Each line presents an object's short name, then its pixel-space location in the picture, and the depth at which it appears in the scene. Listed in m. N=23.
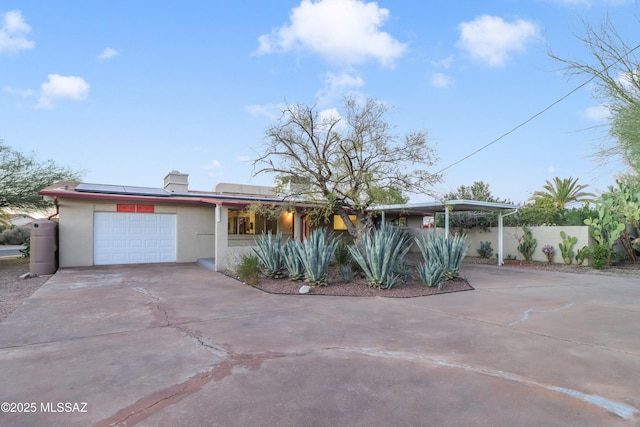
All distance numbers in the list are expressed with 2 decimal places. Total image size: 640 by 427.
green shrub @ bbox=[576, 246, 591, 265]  13.65
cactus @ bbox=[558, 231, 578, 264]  14.30
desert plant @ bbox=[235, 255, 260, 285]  9.47
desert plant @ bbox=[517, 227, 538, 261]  15.68
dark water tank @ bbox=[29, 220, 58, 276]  11.03
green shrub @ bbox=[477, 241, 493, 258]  17.41
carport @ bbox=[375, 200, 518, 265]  12.21
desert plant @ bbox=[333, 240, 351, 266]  11.21
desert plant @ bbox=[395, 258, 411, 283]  9.30
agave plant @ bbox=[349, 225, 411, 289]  8.50
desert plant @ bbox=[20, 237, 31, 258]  16.83
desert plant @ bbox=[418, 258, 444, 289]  8.84
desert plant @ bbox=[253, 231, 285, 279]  9.84
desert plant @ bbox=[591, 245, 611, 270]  12.98
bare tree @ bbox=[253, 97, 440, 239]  9.95
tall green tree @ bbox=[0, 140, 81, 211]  15.12
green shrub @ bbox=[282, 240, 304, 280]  9.34
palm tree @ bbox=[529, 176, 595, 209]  26.81
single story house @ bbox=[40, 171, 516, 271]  12.55
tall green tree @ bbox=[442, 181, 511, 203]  26.13
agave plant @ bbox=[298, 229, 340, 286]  8.87
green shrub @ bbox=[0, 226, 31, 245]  28.77
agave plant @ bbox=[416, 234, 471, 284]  9.52
